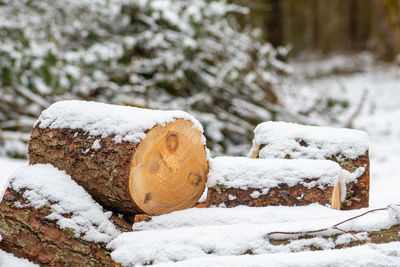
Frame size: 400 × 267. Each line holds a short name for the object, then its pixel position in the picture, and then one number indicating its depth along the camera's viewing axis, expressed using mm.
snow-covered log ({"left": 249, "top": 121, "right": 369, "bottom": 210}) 3475
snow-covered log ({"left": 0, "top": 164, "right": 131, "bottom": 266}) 3273
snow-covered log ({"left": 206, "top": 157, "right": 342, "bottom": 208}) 3337
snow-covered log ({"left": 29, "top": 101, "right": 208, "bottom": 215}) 3269
